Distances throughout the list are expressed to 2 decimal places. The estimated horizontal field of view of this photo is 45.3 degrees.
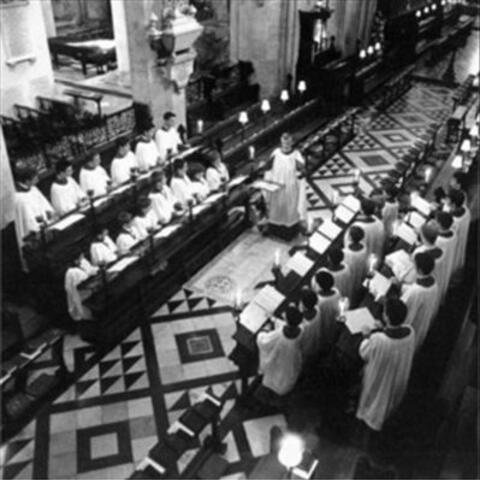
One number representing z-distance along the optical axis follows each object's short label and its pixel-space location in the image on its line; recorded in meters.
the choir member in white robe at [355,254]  7.86
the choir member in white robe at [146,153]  10.99
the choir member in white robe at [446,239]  7.72
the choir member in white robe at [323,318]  6.74
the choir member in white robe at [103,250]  8.11
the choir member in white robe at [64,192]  9.28
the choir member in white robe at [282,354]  6.33
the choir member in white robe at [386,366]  5.85
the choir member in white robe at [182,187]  9.89
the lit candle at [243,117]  12.62
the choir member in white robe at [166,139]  11.52
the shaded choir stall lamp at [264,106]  13.44
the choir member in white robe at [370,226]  8.55
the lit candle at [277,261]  6.91
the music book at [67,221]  8.51
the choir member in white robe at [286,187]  10.48
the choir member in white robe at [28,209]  8.50
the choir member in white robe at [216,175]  10.57
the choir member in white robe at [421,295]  6.54
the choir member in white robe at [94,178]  9.86
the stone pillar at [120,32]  17.16
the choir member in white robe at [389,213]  9.32
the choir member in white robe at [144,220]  8.84
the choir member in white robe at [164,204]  9.38
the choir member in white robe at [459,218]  8.26
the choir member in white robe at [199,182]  10.03
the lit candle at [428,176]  10.92
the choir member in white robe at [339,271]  7.33
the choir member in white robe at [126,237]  8.52
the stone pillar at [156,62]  11.65
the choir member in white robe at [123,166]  10.34
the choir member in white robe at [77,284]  7.89
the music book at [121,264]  8.01
